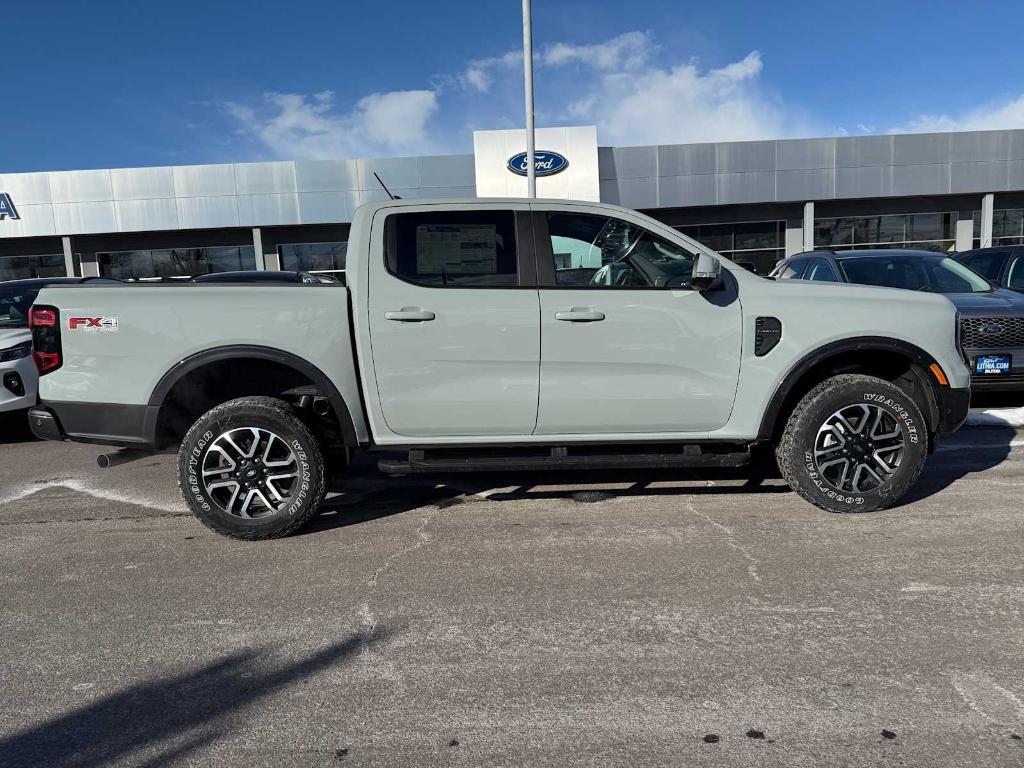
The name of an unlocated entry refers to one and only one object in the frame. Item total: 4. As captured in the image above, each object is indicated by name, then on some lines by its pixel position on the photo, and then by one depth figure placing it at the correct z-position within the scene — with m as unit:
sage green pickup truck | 3.96
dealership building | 21.19
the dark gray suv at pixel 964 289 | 6.46
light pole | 14.13
